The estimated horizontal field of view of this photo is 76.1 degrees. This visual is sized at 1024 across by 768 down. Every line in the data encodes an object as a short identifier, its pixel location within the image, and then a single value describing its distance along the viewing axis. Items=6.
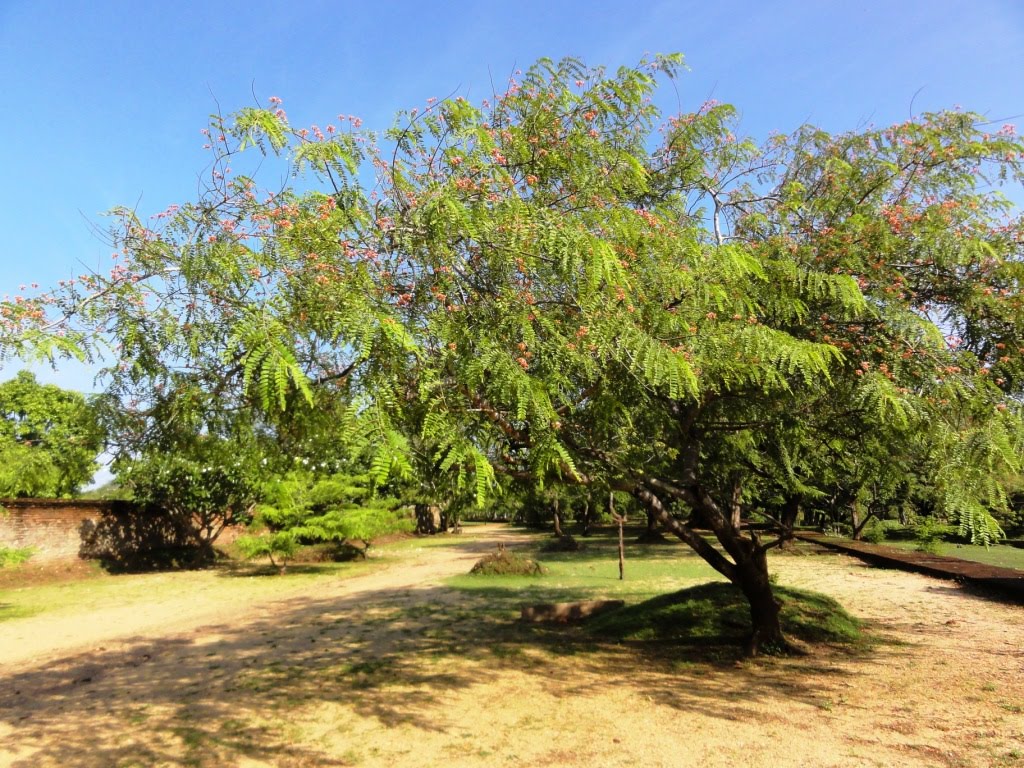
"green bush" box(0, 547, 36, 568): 13.24
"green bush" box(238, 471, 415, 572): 21.27
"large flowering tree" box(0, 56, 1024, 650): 4.79
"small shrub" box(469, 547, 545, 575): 20.22
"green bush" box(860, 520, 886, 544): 26.59
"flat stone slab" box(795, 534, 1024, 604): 14.16
